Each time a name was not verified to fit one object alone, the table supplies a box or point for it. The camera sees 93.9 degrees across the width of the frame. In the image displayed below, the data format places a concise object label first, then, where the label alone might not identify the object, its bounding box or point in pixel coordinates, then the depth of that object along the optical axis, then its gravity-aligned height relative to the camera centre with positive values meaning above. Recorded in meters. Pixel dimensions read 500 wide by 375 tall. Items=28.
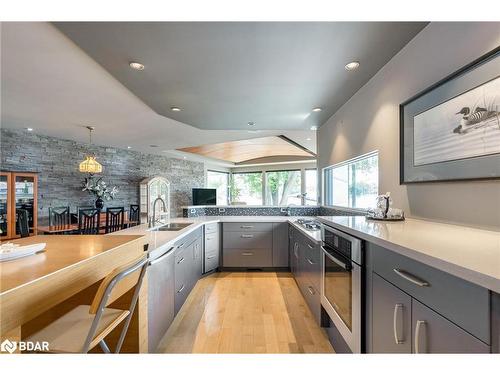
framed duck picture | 1.09 +0.35
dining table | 3.69 -0.62
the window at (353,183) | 2.41 +0.10
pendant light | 4.20 +0.47
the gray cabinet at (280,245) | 3.53 -0.82
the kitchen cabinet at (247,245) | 3.55 -0.83
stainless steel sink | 2.88 -0.47
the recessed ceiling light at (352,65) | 1.88 +1.03
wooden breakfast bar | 0.66 -0.30
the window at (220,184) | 10.14 +0.31
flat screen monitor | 8.57 -0.20
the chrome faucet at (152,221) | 2.67 -0.35
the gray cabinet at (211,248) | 3.40 -0.86
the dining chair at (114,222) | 4.43 -0.61
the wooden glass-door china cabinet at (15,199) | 3.73 -0.13
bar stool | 0.85 -0.59
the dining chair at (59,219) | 4.05 -0.52
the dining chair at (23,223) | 3.41 -0.47
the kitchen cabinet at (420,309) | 0.66 -0.42
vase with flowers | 5.51 +0.05
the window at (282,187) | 9.63 +0.16
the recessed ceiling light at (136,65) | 1.89 +1.04
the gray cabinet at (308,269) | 2.09 -0.83
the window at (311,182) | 9.14 +0.33
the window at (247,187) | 10.40 +0.17
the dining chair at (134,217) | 5.57 -0.64
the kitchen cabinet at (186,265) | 2.24 -0.83
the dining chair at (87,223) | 3.80 -0.53
